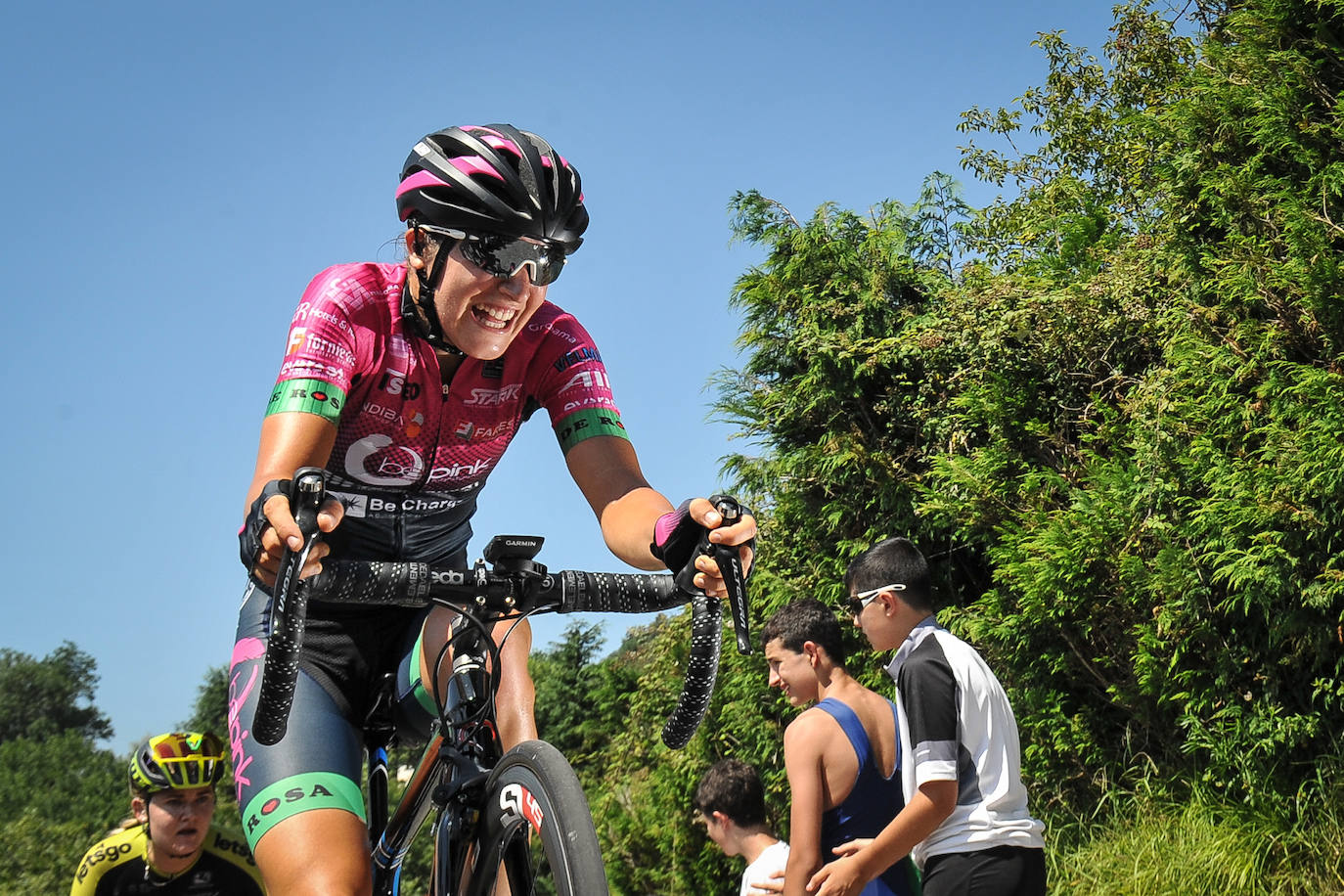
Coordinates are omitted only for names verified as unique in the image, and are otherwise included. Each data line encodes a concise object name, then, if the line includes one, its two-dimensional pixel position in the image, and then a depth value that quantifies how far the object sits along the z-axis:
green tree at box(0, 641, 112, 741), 62.12
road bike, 1.98
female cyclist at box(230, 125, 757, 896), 2.41
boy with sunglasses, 3.56
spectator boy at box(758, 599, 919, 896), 3.90
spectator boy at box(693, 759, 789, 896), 4.84
